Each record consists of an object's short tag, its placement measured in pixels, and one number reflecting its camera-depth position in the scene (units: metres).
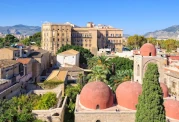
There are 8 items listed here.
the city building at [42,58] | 41.39
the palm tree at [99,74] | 32.91
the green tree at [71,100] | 24.31
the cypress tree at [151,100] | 15.56
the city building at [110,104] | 18.95
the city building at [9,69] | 27.91
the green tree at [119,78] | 34.47
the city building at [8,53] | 36.53
